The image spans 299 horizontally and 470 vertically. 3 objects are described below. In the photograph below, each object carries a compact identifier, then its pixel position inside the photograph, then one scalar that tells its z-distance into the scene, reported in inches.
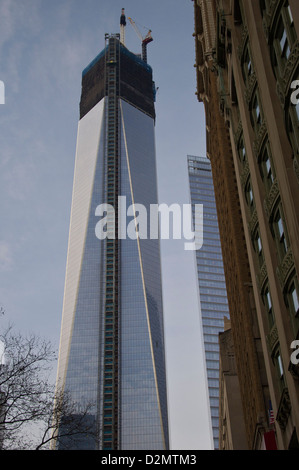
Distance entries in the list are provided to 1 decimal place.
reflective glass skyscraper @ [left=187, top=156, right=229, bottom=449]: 7252.5
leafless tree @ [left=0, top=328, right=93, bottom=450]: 1010.7
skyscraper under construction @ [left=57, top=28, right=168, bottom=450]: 6594.5
